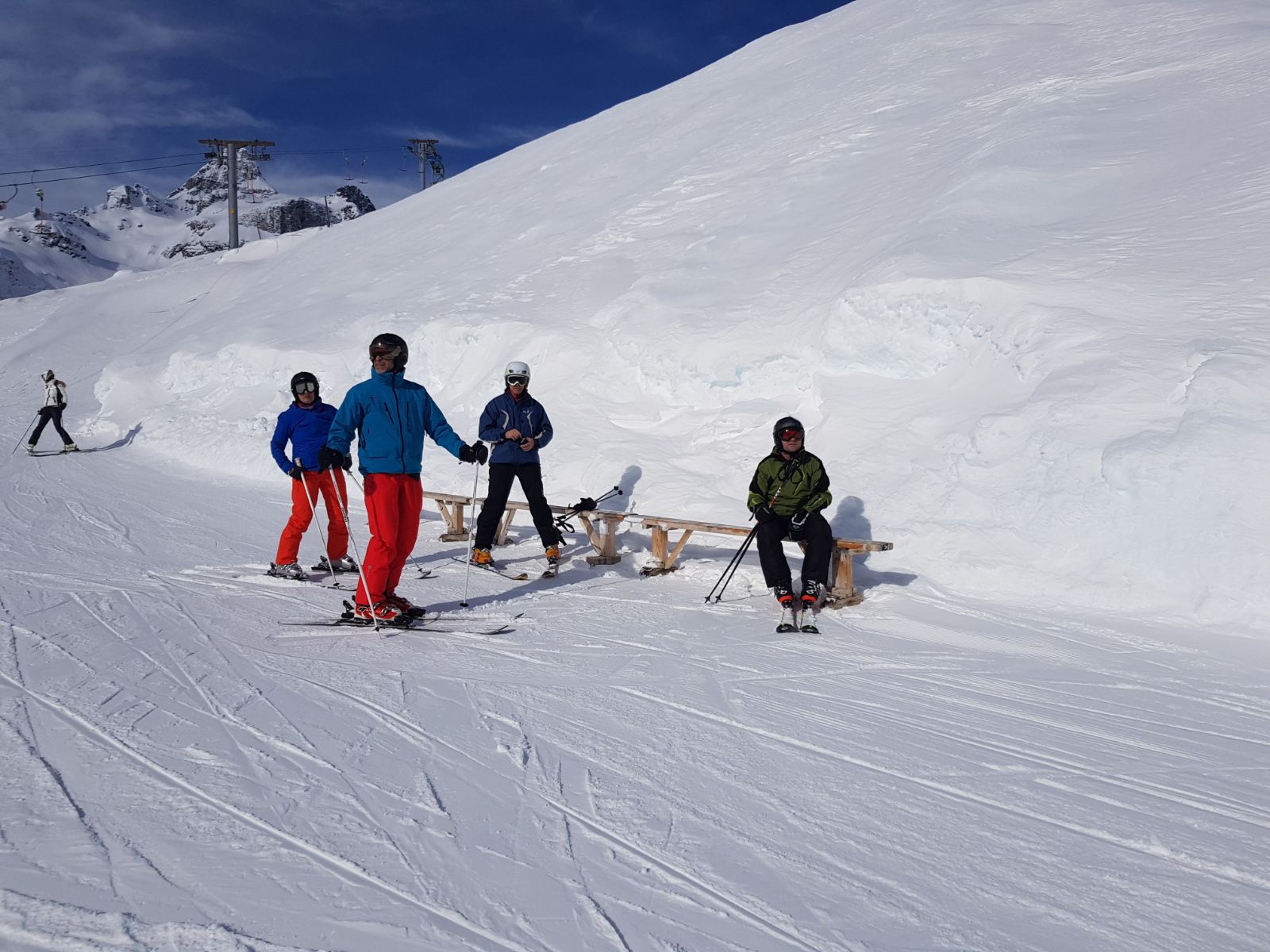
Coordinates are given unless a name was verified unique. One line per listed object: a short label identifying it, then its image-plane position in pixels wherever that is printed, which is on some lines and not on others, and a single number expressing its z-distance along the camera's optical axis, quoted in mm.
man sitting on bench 6484
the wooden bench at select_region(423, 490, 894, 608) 6719
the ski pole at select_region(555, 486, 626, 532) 8289
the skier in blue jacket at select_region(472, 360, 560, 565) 7926
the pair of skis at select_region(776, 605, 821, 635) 5930
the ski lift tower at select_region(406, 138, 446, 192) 56250
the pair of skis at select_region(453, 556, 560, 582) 7695
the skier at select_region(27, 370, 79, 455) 15094
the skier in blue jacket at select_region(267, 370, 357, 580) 7422
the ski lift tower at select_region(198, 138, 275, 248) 42906
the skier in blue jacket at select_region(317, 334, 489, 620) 5797
